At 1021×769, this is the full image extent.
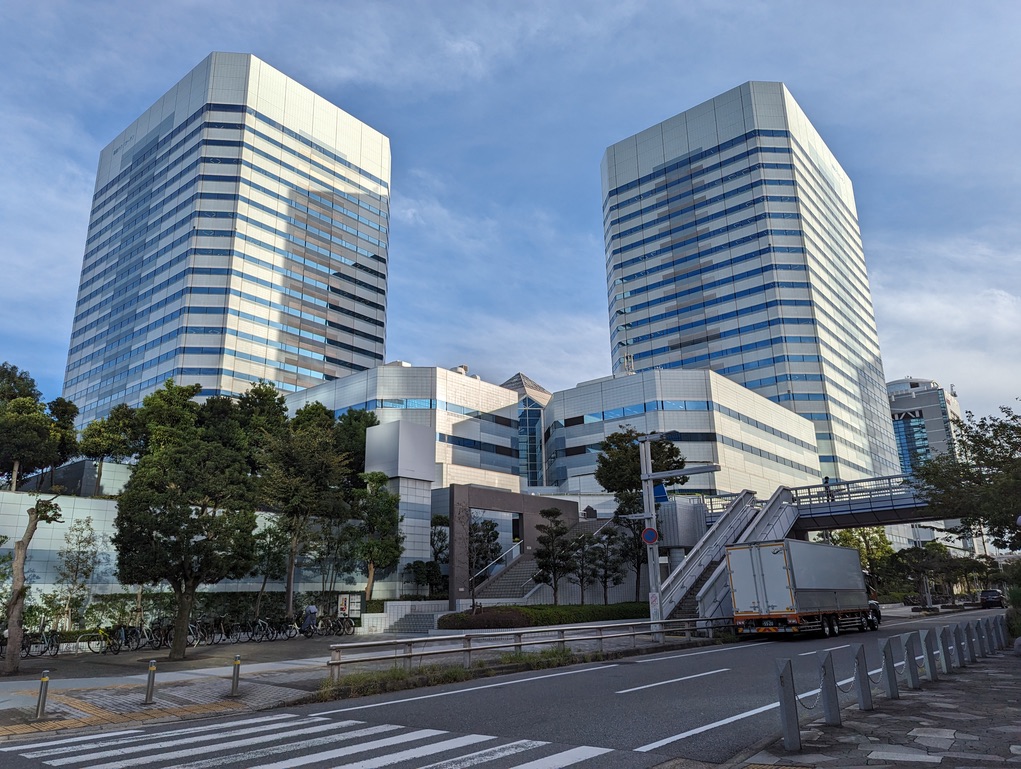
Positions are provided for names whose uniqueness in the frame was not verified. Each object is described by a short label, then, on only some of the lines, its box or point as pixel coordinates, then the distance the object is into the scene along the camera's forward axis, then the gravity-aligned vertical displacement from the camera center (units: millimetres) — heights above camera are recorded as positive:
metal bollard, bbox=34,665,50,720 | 10359 -1821
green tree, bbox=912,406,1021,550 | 22438 +2945
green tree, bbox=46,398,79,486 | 38219 +8201
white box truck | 23031 -784
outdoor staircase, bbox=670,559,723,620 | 29094 -1531
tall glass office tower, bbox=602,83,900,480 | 93438 +43834
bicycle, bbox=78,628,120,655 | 22094 -1989
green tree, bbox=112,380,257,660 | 19062 +1466
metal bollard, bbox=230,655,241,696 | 12438 -1833
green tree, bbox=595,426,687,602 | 35500 +5739
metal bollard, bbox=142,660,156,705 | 11677 -1875
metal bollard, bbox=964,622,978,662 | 15264 -1740
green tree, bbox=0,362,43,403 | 40000 +12052
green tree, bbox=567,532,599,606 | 32438 +441
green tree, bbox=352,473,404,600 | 30000 +2017
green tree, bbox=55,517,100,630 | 24281 +506
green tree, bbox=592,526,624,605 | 32750 +444
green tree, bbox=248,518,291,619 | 28578 +958
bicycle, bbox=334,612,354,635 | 27891 -2052
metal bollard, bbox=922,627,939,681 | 11914 -1594
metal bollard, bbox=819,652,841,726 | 8328 -1521
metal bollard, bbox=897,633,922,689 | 10961 -1605
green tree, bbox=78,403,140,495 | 37906 +7618
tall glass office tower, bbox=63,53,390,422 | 87125 +45299
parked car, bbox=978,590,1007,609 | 58938 -3301
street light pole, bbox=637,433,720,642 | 23781 +1758
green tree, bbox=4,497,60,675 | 16375 -570
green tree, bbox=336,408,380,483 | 38969 +7748
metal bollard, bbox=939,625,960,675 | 12898 -1655
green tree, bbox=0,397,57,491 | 35500 +7313
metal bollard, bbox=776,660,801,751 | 7281 -1495
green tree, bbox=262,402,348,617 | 28812 +3812
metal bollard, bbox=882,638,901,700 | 10219 -1623
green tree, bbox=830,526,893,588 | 64875 +1802
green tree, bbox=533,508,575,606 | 31281 +665
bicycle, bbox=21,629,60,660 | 20922 -1940
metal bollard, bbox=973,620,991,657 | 16547 -1884
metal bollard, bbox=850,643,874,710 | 9430 -1605
